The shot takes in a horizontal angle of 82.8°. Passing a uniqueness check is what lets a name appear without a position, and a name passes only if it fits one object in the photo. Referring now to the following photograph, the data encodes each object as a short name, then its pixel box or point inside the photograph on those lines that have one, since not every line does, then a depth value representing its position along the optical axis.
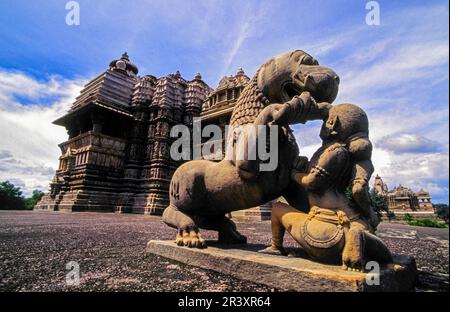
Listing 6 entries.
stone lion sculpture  2.19
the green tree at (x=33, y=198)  30.98
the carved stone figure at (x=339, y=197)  1.72
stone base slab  1.48
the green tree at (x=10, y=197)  24.64
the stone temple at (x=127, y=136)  14.14
